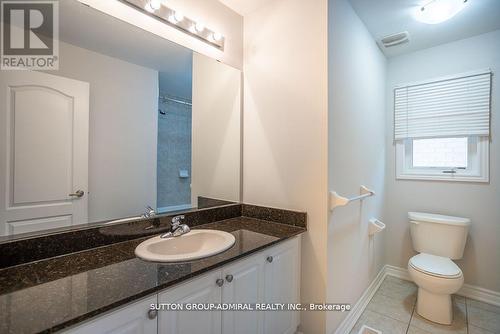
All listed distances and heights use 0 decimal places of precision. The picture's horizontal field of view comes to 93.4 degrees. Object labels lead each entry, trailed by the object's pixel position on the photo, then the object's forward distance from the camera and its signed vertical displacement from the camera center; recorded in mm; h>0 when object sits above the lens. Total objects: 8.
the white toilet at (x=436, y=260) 1771 -777
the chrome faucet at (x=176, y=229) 1305 -359
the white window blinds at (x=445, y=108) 2082 +581
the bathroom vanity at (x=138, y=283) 671 -401
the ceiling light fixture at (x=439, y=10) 1608 +1117
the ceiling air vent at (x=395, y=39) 2096 +1184
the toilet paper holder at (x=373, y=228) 2115 -540
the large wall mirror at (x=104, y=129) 958 +187
